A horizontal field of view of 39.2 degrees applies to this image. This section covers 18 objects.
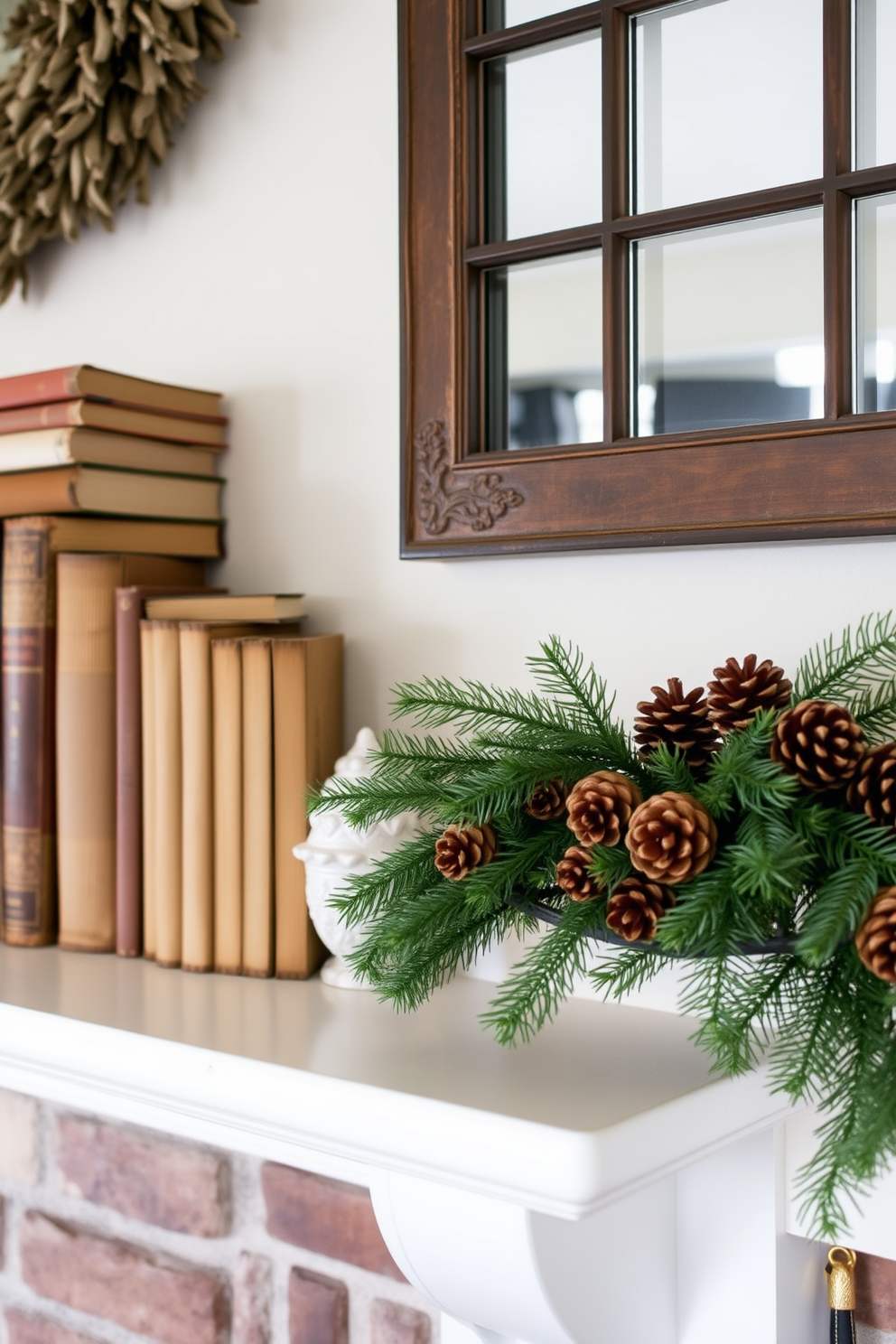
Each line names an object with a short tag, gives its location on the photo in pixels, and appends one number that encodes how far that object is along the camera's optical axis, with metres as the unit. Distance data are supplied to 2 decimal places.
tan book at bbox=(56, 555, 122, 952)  0.88
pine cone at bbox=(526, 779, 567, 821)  0.63
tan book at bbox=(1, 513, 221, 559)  0.89
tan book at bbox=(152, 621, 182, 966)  0.84
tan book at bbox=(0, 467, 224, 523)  0.88
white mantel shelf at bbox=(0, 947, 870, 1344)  0.56
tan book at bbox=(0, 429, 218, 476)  0.87
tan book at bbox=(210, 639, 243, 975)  0.81
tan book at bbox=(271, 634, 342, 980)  0.81
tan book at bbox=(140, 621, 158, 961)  0.85
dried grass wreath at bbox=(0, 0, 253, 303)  0.94
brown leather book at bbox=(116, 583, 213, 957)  0.87
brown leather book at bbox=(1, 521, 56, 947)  0.89
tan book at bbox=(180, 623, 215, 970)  0.82
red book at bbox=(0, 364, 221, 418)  0.86
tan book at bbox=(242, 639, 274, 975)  0.81
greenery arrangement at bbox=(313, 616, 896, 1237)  0.52
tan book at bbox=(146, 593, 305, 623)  0.85
